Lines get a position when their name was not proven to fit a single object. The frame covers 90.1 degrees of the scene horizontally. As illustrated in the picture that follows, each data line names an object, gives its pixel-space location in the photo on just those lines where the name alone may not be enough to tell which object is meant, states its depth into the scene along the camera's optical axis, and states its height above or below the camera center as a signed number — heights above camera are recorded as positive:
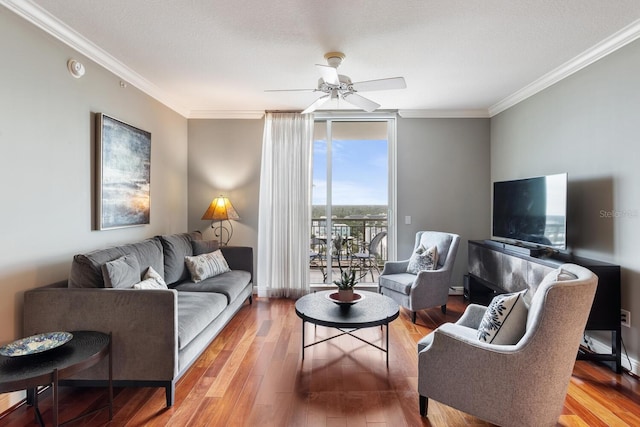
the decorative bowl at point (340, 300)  2.70 -0.77
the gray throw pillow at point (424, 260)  3.84 -0.59
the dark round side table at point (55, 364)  1.58 -0.82
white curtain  4.54 +0.13
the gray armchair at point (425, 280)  3.55 -0.81
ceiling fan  2.66 +1.12
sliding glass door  4.78 +0.48
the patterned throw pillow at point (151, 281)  2.44 -0.57
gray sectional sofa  2.09 -0.75
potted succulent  2.74 -0.67
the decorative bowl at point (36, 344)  1.74 -0.77
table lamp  4.25 +0.00
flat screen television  2.88 +0.01
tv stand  2.50 -0.63
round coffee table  2.39 -0.82
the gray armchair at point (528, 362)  1.57 -0.80
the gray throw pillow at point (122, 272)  2.27 -0.46
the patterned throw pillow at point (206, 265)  3.49 -0.62
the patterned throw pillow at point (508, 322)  1.76 -0.61
